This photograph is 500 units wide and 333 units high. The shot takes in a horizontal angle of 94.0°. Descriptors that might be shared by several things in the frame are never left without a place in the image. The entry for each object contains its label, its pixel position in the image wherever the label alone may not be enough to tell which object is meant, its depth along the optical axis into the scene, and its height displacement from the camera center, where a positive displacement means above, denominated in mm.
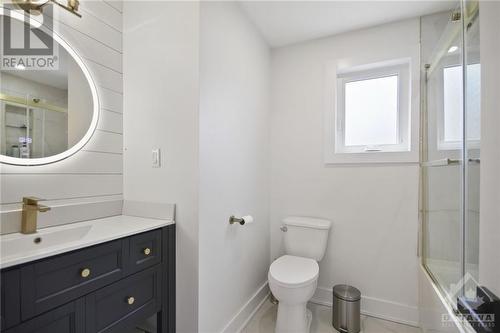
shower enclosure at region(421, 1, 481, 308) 998 +107
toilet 1496 -725
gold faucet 1058 -219
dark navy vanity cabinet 774 -501
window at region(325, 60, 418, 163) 1906 +460
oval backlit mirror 1104 +376
